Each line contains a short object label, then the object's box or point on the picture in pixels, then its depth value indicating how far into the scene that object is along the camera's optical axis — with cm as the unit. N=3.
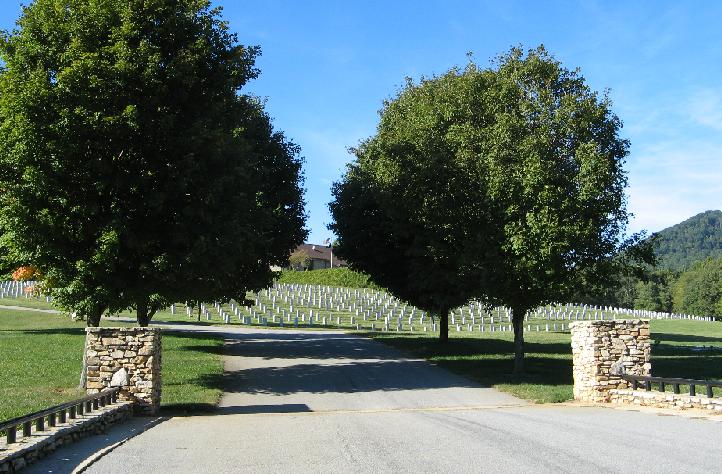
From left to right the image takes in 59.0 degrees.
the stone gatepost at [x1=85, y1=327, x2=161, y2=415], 1355
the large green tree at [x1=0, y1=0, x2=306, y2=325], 1519
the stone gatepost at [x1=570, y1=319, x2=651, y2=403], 1498
